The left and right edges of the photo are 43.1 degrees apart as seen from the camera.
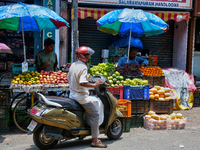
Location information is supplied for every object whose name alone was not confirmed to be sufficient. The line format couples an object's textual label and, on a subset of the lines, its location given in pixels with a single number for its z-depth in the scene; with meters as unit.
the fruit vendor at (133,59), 8.02
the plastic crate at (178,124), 6.31
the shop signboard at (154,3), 10.46
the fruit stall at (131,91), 5.86
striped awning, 10.08
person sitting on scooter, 4.59
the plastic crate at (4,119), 5.67
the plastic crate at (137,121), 6.44
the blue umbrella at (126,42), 9.96
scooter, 4.45
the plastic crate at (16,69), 6.35
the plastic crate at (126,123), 6.04
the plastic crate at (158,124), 6.21
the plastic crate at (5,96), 5.63
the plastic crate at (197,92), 9.22
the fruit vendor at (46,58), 6.66
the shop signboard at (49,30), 9.64
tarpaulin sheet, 8.70
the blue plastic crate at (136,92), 6.41
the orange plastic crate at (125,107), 5.97
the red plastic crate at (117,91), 6.39
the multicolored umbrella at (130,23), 7.02
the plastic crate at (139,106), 6.48
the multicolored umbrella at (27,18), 5.50
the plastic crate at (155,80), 7.77
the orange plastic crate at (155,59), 11.40
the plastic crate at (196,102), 9.28
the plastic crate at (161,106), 6.73
